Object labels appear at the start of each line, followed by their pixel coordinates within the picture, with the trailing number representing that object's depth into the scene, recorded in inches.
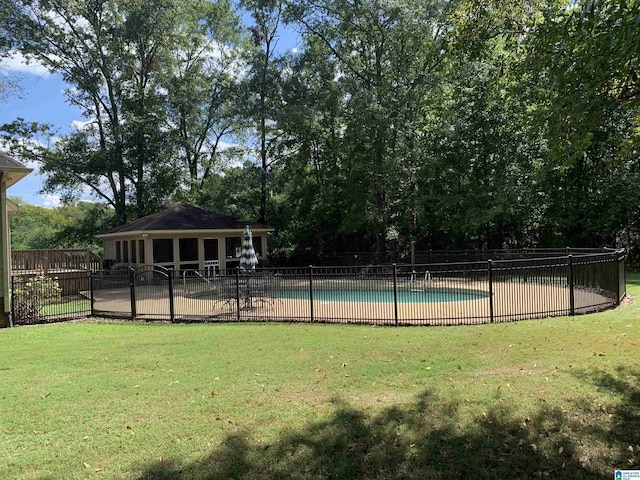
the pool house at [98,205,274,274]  887.1
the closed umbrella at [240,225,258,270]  550.9
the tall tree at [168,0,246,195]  1203.9
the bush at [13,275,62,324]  452.8
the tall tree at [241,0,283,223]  1059.9
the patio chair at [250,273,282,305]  474.0
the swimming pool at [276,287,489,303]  439.5
